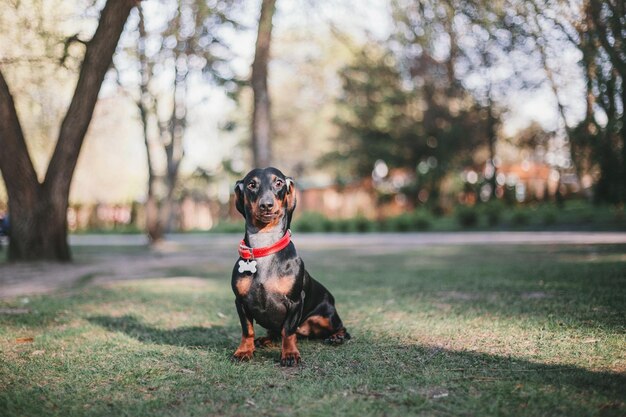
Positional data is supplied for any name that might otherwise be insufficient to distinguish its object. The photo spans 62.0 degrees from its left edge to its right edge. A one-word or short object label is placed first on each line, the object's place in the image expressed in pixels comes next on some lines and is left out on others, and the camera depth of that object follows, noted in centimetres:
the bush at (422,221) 2170
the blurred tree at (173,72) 1539
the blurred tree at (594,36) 719
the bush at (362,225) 2289
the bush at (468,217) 2070
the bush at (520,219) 2000
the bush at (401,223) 2203
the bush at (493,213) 2066
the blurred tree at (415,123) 2614
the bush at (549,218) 1928
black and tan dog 346
